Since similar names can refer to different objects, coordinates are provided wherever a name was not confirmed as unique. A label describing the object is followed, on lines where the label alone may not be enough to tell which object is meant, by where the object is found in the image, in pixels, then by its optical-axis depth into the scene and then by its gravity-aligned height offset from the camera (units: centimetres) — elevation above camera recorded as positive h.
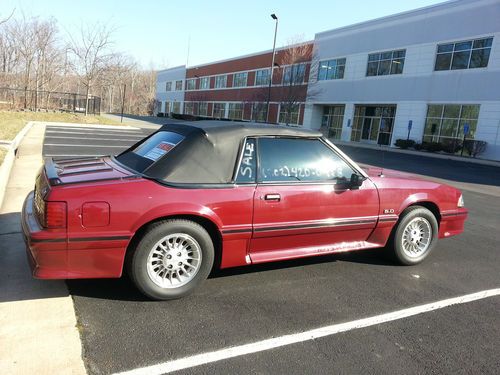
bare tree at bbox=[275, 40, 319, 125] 3853 +502
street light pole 3384 +869
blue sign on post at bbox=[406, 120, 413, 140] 2912 +141
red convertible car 324 -73
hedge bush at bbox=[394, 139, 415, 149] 2920 +8
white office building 2562 +474
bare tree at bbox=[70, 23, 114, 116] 3209 +351
